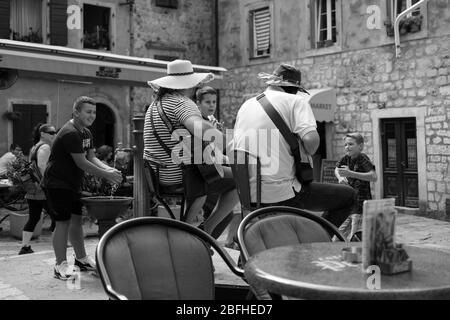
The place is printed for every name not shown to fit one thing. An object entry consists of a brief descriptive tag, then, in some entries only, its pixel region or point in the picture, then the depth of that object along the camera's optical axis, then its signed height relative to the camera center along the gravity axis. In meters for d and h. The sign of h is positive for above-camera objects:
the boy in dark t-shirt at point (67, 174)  4.44 -0.05
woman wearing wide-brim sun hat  3.80 +0.27
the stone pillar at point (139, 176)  4.32 -0.07
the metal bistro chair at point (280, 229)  2.65 -0.31
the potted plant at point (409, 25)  12.29 +2.95
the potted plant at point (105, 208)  4.37 -0.30
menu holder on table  1.89 -0.25
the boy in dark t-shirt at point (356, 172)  6.43 -0.09
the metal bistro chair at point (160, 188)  3.92 -0.14
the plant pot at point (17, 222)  8.87 -0.81
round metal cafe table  1.73 -0.37
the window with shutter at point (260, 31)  15.78 +3.67
